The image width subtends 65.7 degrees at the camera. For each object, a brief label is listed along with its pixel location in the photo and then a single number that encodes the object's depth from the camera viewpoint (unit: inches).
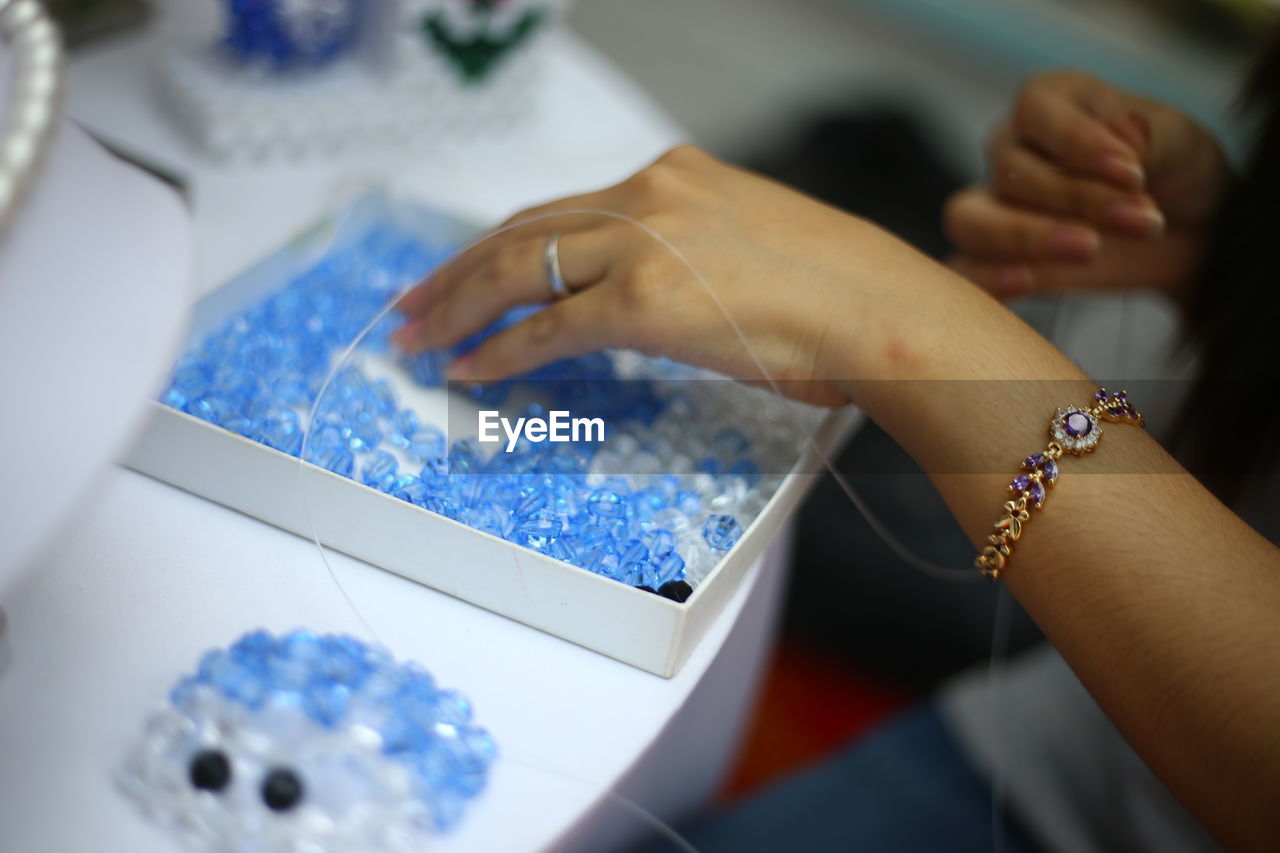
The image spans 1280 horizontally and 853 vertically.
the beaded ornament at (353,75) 38.1
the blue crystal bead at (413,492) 23.7
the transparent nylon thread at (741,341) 23.0
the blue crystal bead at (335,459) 23.9
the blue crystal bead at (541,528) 23.3
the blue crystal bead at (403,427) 25.9
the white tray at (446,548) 21.6
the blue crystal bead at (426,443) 25.9
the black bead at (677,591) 22.0
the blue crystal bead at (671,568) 22.8
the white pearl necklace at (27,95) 13.5
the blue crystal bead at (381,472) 24.0
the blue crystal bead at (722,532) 24.1
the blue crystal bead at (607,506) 24.3
